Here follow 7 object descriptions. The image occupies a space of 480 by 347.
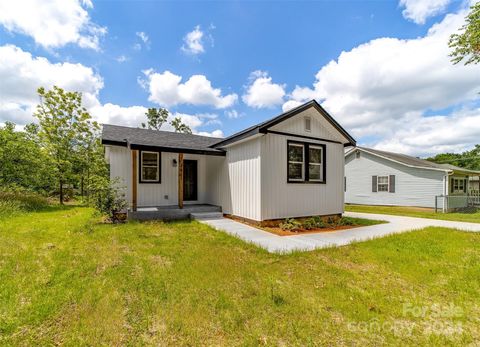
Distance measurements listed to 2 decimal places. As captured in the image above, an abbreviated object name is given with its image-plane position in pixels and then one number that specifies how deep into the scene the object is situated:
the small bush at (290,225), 7.16
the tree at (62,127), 14.55
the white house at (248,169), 7.59
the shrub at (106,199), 7.53
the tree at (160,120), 32.66
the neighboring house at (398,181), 14.40
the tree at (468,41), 7.04
